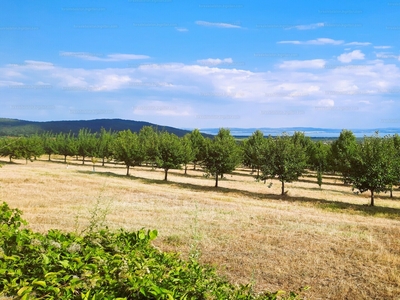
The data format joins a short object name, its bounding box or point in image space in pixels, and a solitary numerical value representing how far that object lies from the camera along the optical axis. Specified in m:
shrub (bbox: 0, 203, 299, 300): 2.80
